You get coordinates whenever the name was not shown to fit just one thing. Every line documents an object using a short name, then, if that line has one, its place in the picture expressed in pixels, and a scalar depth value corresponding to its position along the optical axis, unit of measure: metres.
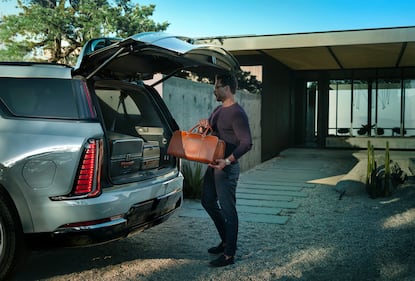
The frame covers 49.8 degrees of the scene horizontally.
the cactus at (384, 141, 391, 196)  7.53
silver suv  3.26
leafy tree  16.03
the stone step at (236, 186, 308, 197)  8.07
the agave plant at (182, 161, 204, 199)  7.23
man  4.08
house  14.65
